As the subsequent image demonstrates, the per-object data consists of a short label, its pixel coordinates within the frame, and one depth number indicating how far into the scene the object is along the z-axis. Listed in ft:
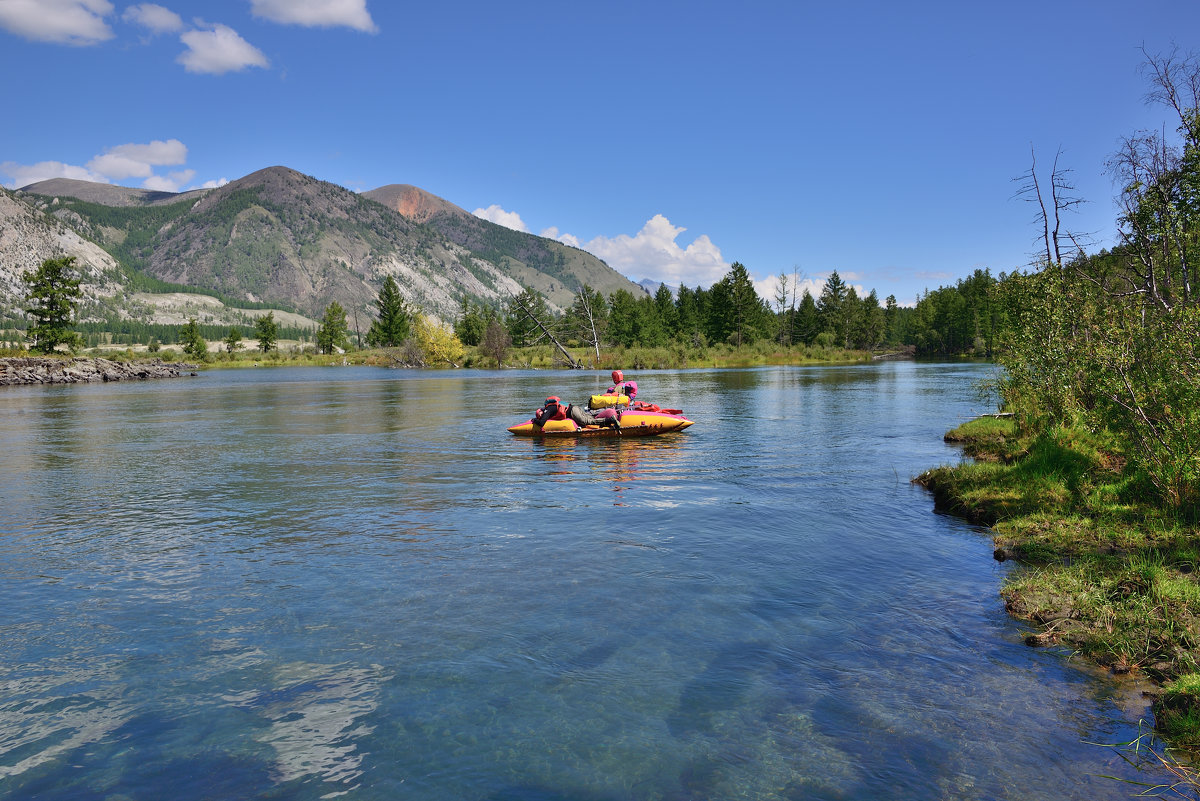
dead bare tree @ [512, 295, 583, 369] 277.05
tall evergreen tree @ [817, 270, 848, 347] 398.01
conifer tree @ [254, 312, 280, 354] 442.91
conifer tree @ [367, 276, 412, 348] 435.94
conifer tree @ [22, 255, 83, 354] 226.99
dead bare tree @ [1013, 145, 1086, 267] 54.39
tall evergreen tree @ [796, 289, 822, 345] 392.68
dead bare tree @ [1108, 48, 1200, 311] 41.19
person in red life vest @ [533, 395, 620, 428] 82.43
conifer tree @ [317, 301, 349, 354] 456.45
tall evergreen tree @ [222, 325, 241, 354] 452.76
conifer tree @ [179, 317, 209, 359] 390.62
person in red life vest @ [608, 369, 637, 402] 89.76
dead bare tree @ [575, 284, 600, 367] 286.44
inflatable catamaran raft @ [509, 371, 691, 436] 82.74
